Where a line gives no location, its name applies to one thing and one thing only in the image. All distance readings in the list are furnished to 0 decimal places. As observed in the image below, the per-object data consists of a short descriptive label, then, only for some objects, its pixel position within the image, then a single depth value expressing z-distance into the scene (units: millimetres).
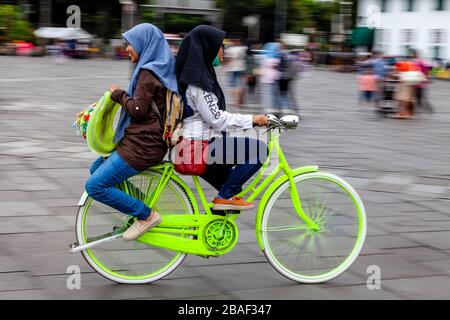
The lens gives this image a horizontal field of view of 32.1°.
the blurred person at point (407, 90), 17609
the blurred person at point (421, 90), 18094
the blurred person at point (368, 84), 18766
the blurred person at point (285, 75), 16703
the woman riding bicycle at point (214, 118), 4590
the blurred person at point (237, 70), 18844
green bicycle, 4883
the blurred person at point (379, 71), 18188
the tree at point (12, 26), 49531
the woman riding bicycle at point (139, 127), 4594
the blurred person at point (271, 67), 16781
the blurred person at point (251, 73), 19328
